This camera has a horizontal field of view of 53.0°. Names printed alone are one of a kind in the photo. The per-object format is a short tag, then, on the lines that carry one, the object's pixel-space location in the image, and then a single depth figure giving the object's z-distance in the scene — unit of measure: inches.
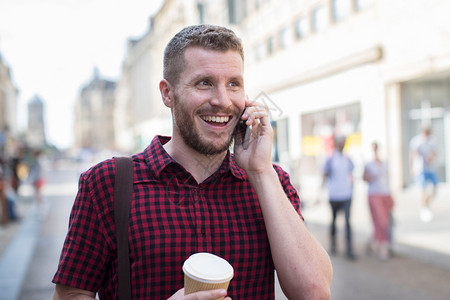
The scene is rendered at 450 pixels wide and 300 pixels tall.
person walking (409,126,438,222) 375.9
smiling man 61.0
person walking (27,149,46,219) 443.2
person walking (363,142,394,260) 258.8
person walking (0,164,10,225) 424.5
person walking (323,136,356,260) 267.1
